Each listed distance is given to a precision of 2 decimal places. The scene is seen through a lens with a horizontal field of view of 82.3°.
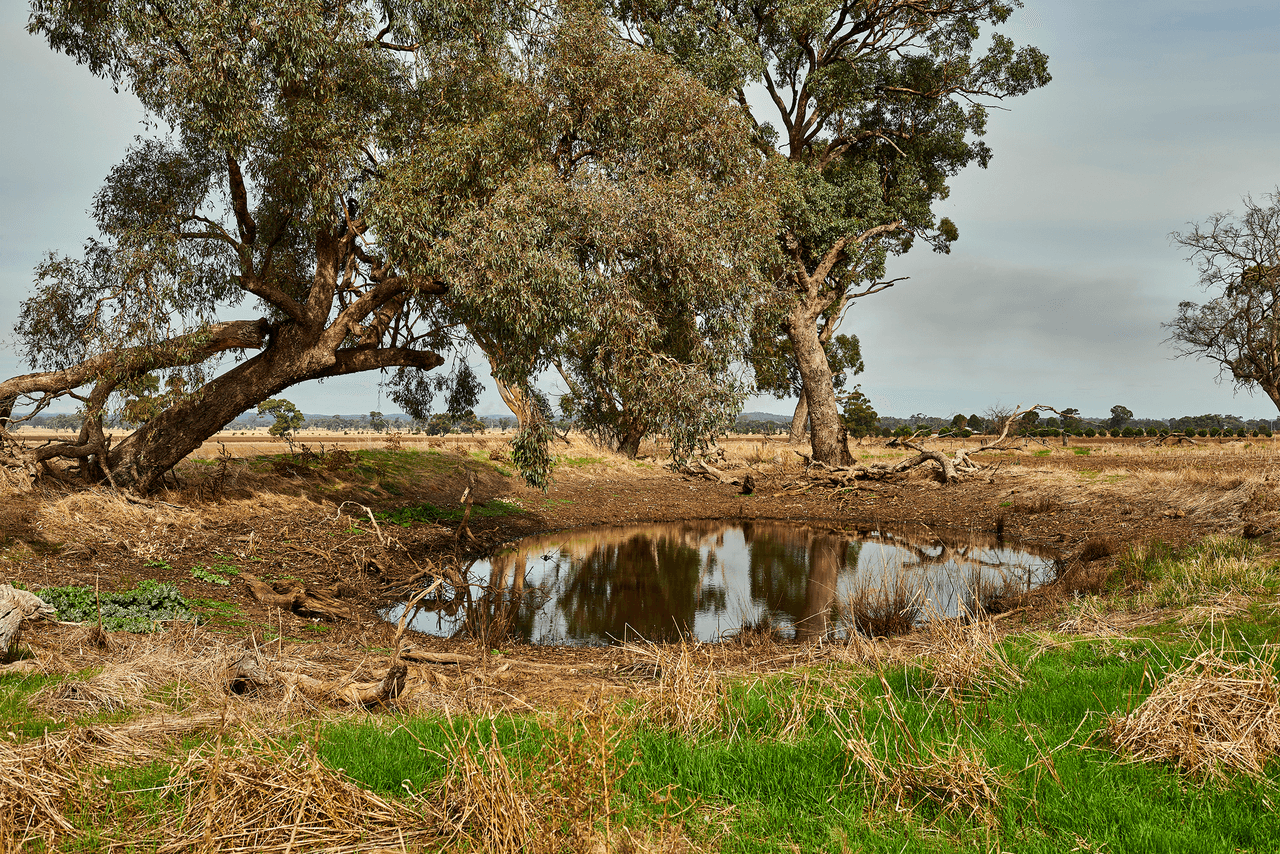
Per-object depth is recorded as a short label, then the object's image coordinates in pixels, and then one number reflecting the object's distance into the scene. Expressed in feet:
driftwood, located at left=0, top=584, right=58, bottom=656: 18.53
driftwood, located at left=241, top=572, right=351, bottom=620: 30.25
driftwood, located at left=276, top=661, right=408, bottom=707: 17.33
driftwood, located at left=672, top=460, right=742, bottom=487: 80.18
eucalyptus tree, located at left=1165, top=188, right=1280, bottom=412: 120.06
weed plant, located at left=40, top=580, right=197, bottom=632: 23.91
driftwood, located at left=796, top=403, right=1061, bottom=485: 72.28
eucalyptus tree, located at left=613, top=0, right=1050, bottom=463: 70.95
